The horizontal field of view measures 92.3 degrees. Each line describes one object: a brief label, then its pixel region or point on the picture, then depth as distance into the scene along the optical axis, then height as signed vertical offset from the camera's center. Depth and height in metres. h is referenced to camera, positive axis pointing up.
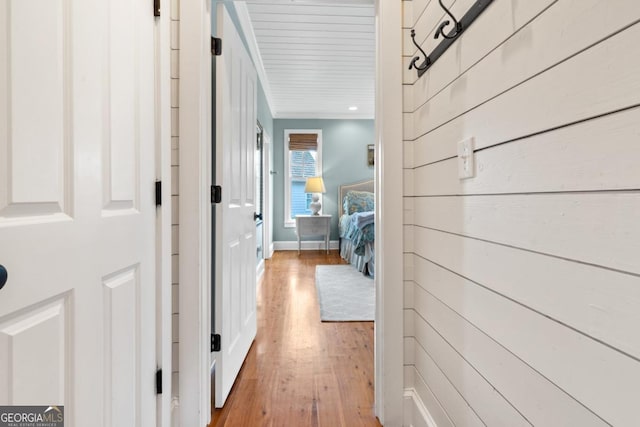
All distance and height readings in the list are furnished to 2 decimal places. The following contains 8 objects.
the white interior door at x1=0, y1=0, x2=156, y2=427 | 0.62 +0.00
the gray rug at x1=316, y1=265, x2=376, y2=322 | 2.69 -0.92
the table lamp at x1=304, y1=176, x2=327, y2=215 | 5.66 +0.36
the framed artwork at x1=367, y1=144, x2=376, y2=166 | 5.99 +1.05
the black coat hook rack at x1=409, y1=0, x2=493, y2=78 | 0.86 +0.56
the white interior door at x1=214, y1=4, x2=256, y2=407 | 1.50 +0.00
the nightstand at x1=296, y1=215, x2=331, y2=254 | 5.55 -0.32
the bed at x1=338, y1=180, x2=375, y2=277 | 3.92 -0.25
